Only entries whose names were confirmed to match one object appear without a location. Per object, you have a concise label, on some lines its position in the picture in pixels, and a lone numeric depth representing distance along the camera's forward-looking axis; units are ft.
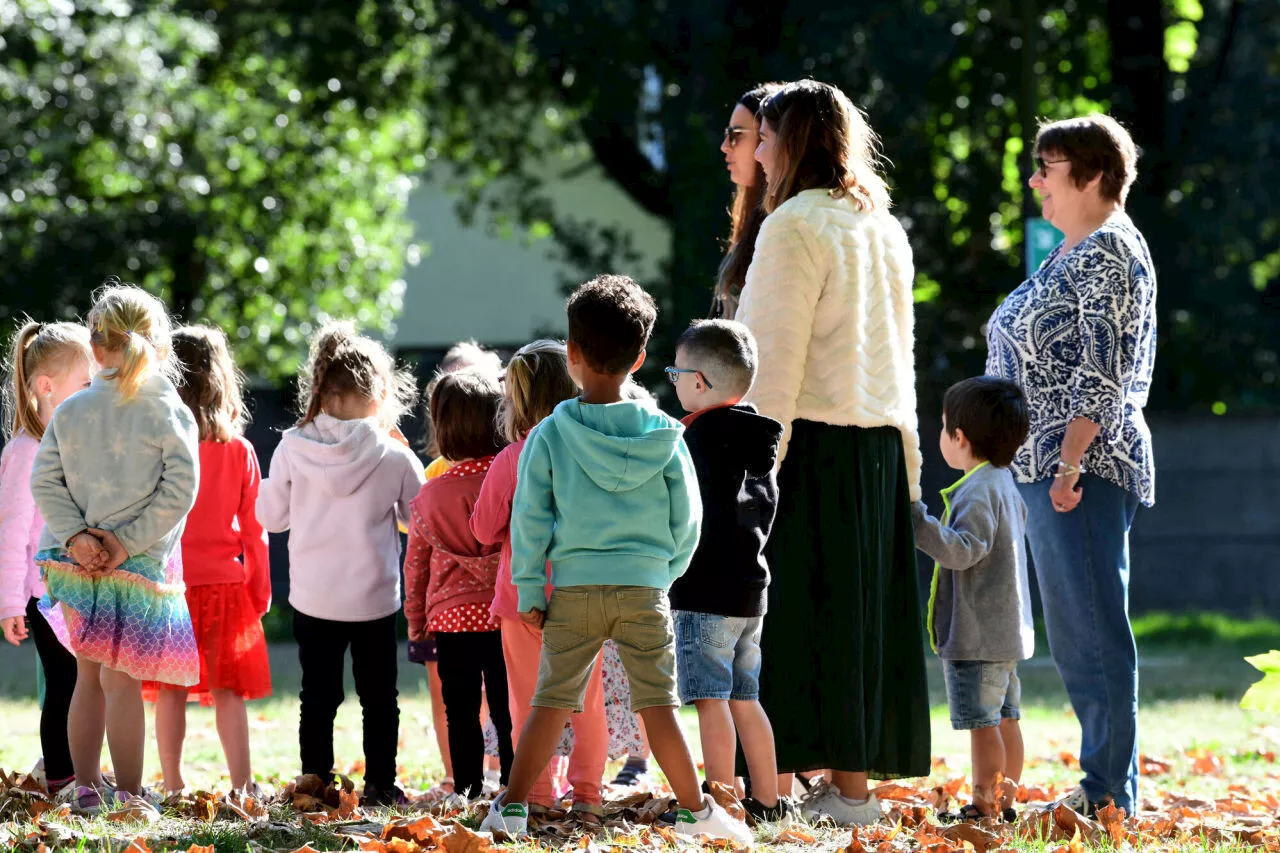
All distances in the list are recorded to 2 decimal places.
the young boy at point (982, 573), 35.53
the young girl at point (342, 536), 37.81
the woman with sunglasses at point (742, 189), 35.94
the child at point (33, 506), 37.96
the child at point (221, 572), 38.50
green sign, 74.95
